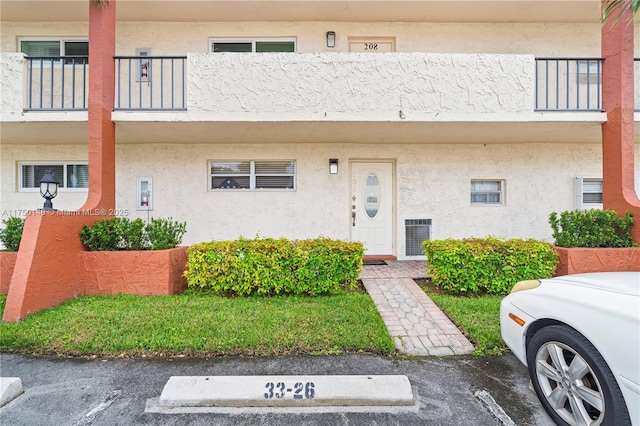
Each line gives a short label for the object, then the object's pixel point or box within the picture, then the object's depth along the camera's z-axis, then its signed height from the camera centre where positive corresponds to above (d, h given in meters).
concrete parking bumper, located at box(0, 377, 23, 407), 2.36 -1.55
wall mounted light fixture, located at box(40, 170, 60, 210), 4.80 +0.43
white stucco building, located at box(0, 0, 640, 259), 6.69 +1.61
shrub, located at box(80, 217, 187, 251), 4.60 -0.41
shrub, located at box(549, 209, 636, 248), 4.83 -0.29
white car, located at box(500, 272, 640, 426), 1.66 -0.92
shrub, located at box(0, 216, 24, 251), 4.62 -0.37
